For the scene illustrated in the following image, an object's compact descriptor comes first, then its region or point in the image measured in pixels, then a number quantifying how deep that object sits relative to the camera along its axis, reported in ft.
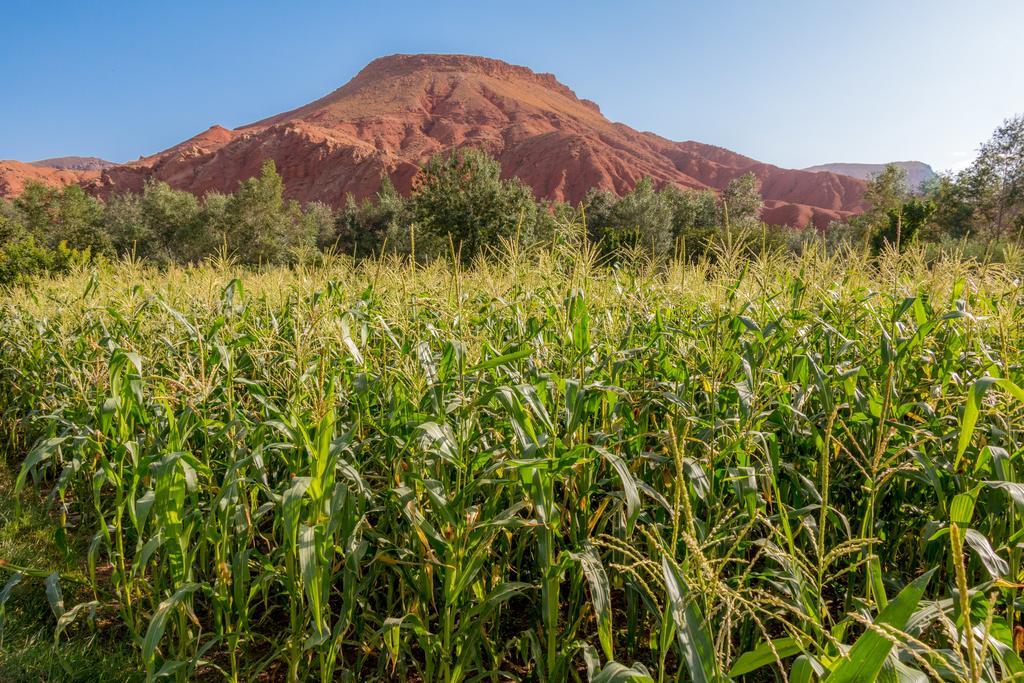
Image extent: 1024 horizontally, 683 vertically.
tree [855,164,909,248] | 129.59
